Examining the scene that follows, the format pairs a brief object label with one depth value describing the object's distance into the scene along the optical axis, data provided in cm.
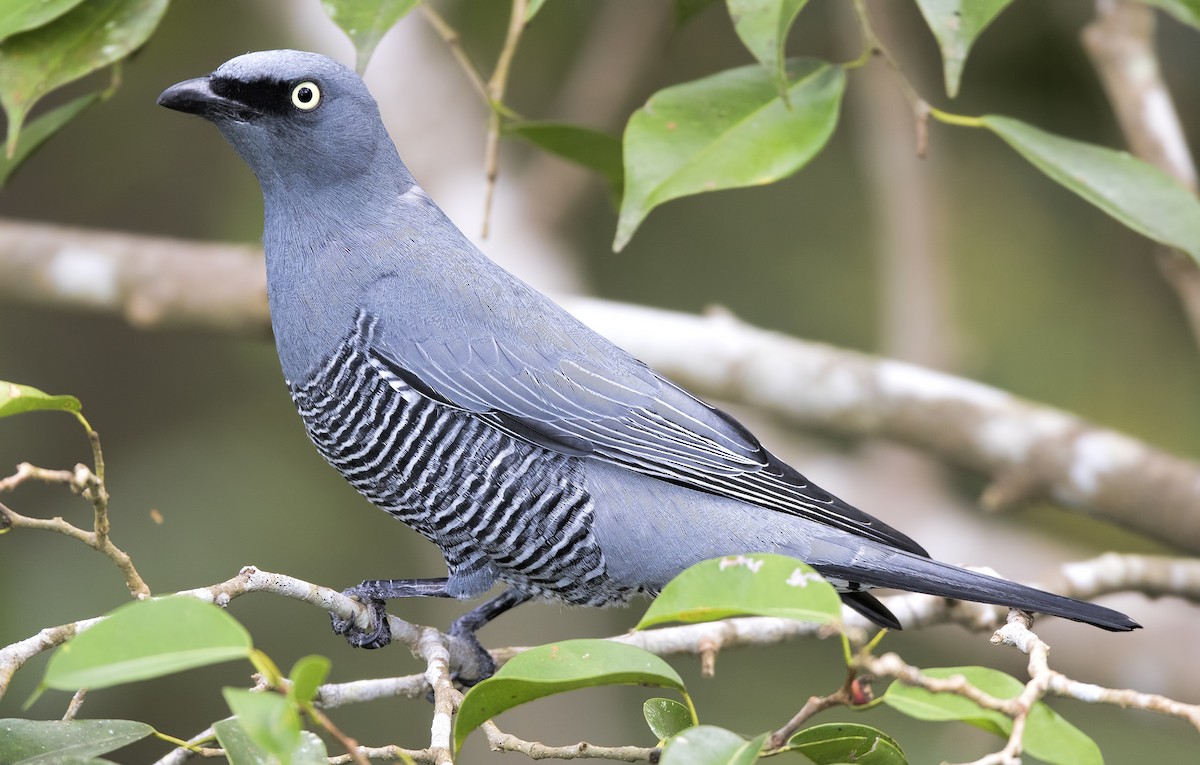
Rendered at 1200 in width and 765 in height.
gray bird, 413
